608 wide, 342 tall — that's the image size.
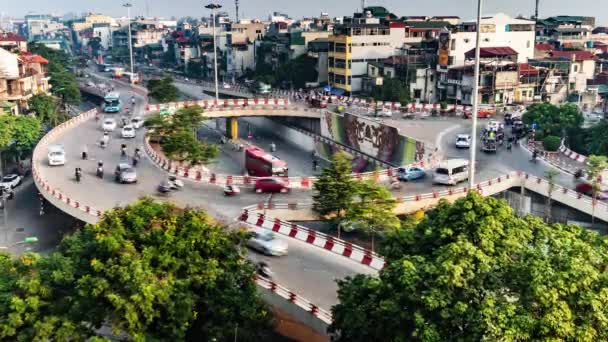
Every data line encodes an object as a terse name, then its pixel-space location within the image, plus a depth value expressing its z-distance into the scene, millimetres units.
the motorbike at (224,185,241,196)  43250
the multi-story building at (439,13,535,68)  93812
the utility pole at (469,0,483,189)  32844
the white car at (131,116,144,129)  72312
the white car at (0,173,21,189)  57088
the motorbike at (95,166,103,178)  48703
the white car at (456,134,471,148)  61469
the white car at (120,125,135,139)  67250
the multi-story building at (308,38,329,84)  110375
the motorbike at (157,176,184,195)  44281
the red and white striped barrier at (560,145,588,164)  56538
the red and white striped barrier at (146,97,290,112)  80750
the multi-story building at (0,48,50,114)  79750
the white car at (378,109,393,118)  79812
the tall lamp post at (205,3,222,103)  80688
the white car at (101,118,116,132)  71000
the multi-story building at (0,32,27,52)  103750
